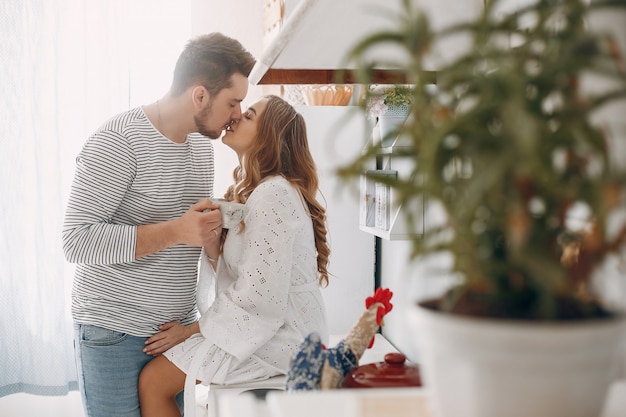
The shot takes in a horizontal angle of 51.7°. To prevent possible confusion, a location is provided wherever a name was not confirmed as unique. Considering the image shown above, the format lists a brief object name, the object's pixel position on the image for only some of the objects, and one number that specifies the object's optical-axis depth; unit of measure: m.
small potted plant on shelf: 2.12
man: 1.77
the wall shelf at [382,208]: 2.10
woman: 1.72
